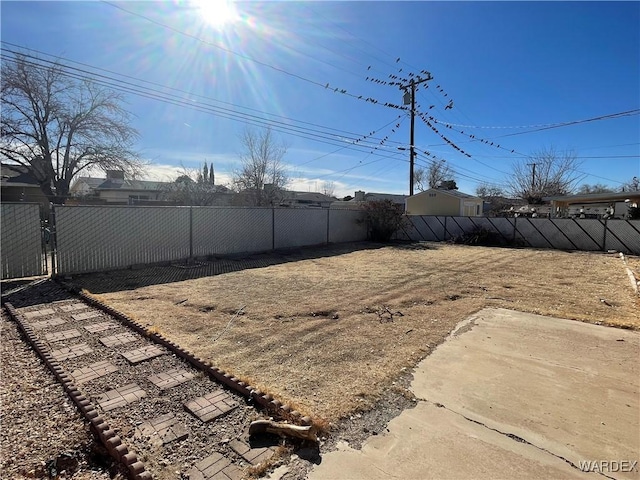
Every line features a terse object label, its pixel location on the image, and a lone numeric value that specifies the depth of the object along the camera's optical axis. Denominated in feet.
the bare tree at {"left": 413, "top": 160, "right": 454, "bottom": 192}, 128.53
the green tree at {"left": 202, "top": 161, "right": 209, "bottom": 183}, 77.97
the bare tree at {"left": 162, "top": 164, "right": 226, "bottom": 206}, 73.82
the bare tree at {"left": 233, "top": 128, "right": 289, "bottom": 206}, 68.95
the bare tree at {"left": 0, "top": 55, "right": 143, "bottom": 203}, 47.96
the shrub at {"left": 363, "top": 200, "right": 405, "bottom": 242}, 51.49
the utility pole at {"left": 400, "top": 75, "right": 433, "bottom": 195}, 61.87
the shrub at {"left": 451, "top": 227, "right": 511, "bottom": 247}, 50.24
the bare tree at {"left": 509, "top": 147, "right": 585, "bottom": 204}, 100.61
